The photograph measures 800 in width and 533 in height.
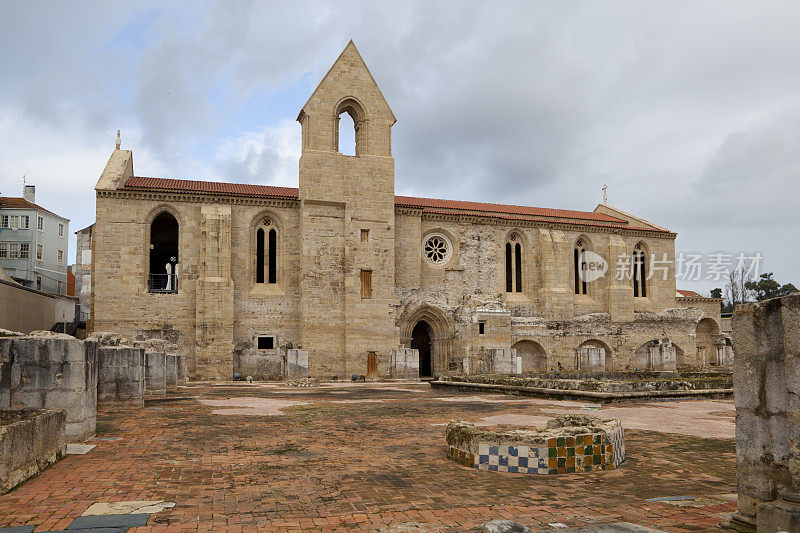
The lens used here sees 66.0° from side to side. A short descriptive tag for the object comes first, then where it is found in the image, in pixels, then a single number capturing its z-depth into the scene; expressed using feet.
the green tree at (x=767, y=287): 216.13
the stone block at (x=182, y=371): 81.89
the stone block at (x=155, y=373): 57.88
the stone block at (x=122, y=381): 42.34
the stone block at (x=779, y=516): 12.73
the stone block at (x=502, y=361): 105.91
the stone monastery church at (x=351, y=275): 102.32
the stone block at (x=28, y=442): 19.27
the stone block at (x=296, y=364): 101.04
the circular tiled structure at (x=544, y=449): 22.63
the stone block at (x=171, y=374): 68.18
